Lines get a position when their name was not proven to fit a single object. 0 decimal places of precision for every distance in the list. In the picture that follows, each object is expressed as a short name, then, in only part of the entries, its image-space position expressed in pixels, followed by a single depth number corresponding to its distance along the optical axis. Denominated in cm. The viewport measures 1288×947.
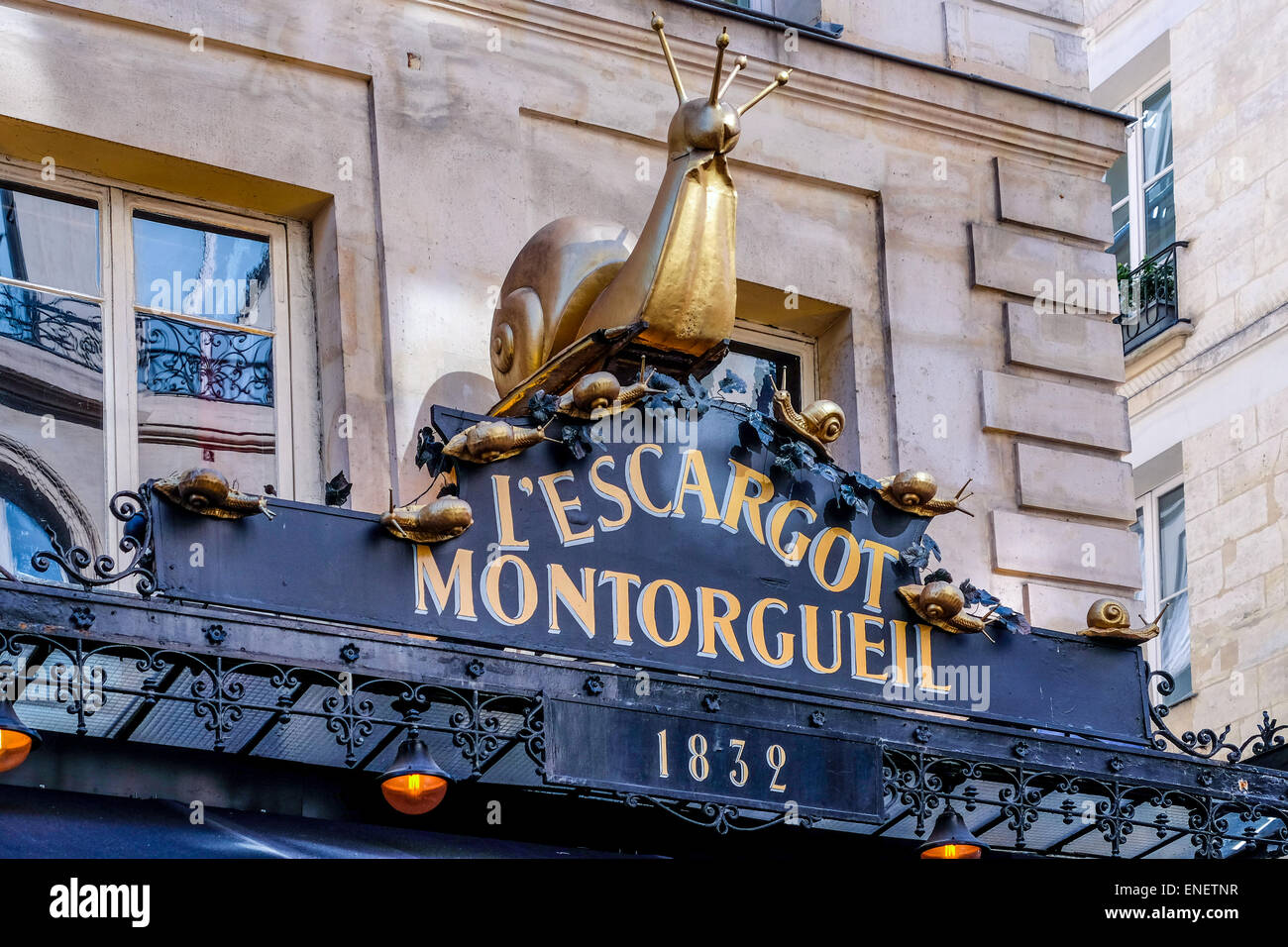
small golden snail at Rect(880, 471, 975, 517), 1072
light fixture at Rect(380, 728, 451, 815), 885
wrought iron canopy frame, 866
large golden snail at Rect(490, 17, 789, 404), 1009
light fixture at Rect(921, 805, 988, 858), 990
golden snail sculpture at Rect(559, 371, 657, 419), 1000
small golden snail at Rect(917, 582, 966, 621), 1054
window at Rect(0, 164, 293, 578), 1043
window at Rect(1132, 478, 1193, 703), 1827
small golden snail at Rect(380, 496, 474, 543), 945
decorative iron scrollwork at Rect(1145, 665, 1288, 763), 1088
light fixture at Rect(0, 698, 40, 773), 834
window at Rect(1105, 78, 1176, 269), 1972
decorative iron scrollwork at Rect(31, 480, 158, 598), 875
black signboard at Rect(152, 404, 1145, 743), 929
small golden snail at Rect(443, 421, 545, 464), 975
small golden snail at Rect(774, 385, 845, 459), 1059
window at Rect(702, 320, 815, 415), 1241
